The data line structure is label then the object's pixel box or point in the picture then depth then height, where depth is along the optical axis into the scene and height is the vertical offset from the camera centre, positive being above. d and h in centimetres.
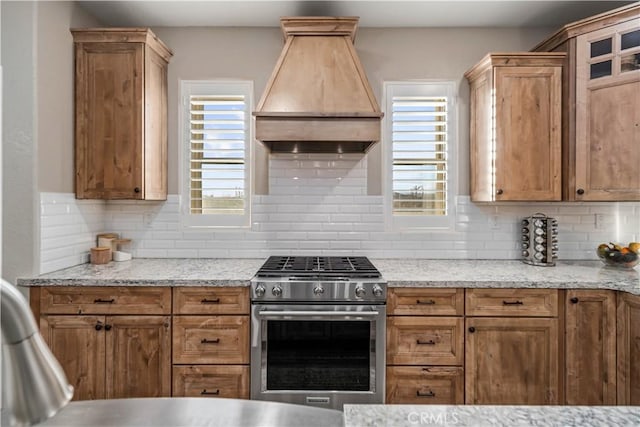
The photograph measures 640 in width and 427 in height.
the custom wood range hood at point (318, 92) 239 +77
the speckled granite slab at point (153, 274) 224 -39
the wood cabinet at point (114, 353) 225 -83
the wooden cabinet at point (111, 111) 261 +69
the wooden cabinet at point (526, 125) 259 +60
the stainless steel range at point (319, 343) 221 -76
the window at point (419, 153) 303 +47
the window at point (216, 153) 304 +47
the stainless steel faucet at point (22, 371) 38 -16
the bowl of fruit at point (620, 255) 260 -28
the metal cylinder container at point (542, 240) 270 -19
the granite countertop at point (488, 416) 71 -39
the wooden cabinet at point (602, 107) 241 +69
